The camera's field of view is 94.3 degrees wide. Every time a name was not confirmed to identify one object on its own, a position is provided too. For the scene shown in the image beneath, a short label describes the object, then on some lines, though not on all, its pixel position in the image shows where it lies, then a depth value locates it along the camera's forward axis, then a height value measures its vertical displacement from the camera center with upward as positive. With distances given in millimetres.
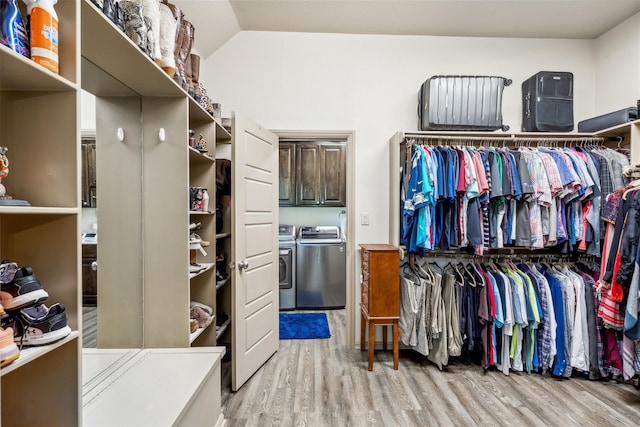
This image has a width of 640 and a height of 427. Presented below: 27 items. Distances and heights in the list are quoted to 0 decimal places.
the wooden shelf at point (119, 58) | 1055 +663
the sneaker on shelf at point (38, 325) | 800 -318
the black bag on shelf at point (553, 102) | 2469 +907
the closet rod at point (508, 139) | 2453 +605
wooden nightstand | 2303 -607
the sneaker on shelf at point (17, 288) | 783 -211
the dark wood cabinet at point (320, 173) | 3986 +499
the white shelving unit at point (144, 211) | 1490 -3
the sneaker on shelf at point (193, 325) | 1818 -711
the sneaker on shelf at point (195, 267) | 1848 -369
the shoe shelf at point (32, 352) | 725 -380
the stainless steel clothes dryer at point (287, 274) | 3801 -818
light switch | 2717 -72
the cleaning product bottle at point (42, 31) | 819 +502
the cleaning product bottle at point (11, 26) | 767 +484
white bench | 1149 -787
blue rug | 3033 -1279
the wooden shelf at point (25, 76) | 744 +373
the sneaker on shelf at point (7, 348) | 708 -334
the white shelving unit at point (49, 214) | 900 -11
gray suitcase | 2395 +882
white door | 2061 -287
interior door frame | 2705 -91
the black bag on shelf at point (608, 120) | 2170 +703
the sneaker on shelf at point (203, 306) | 2051 -673
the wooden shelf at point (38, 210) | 723 +1
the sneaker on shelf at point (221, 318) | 2370 -890
